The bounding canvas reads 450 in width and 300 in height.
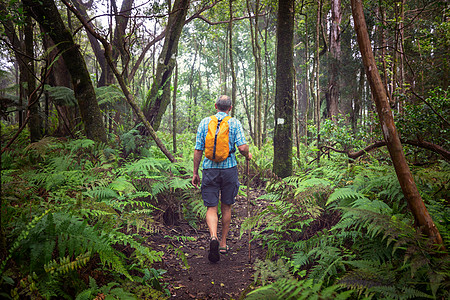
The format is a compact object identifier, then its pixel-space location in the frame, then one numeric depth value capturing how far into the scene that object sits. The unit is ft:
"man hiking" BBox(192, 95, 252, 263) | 13.84
